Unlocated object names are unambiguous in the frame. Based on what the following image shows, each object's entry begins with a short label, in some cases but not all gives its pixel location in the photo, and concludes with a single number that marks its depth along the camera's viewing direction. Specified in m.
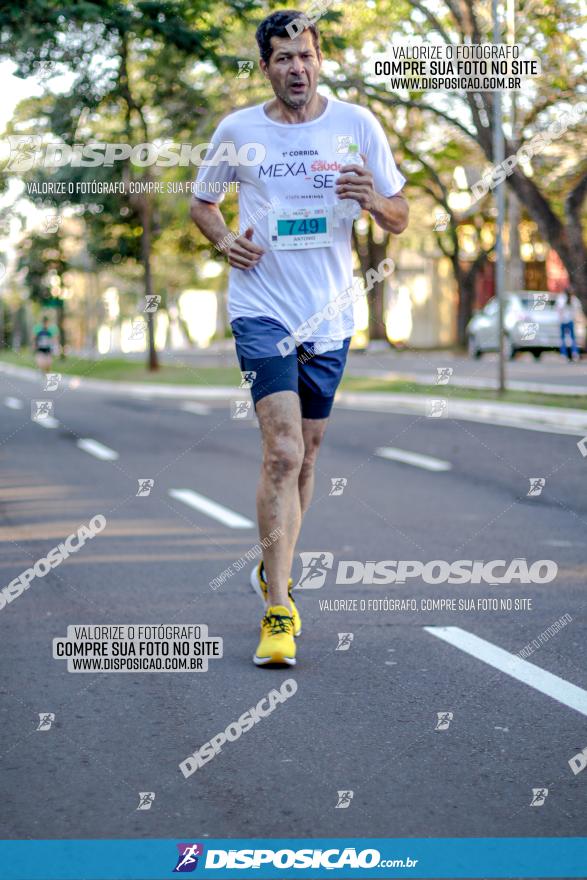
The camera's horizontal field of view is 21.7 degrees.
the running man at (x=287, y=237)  5.23
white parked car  29.88
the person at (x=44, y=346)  16.11
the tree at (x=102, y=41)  13.94
